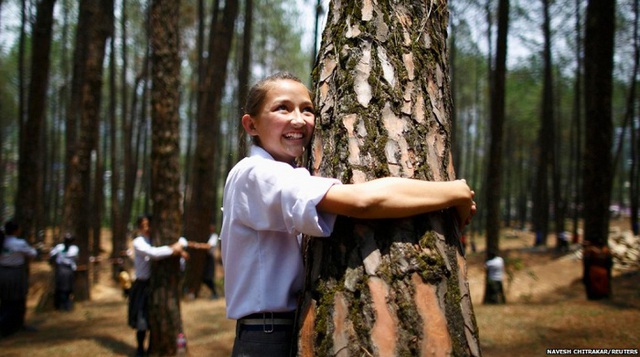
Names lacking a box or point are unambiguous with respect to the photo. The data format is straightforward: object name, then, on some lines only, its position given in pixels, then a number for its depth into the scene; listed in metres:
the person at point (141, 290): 6.54
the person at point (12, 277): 8.60
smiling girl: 1.63
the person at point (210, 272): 12.79
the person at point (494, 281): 11.15
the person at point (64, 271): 11.20
